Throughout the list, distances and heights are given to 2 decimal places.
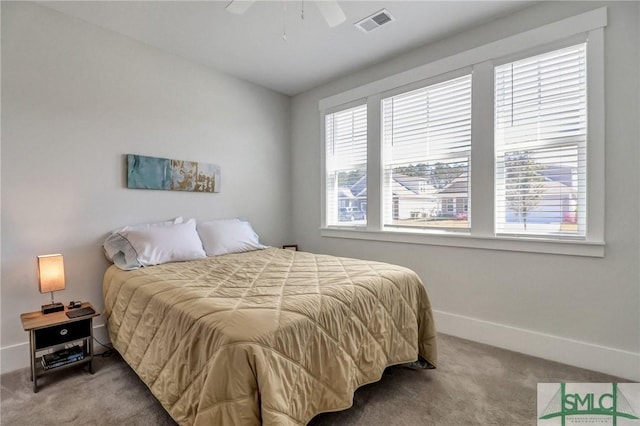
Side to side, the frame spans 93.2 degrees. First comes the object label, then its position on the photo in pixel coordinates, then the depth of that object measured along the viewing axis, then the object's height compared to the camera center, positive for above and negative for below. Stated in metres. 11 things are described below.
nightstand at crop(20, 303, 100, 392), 1.97 -0.89
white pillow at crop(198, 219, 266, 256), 2.97 -0.30
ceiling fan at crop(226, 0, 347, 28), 1.89 +1.27
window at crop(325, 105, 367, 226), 3.58 +0.50
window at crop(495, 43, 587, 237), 2.24 +0.48
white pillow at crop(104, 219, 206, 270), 2.46 -0.32
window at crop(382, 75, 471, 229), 2.80 +0.51
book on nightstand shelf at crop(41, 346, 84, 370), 2.06 -1.03
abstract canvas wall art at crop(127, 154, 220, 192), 2.81 +0.35
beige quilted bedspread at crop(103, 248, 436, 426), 1.18 -0.63
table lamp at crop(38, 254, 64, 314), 2.14 -0.47
